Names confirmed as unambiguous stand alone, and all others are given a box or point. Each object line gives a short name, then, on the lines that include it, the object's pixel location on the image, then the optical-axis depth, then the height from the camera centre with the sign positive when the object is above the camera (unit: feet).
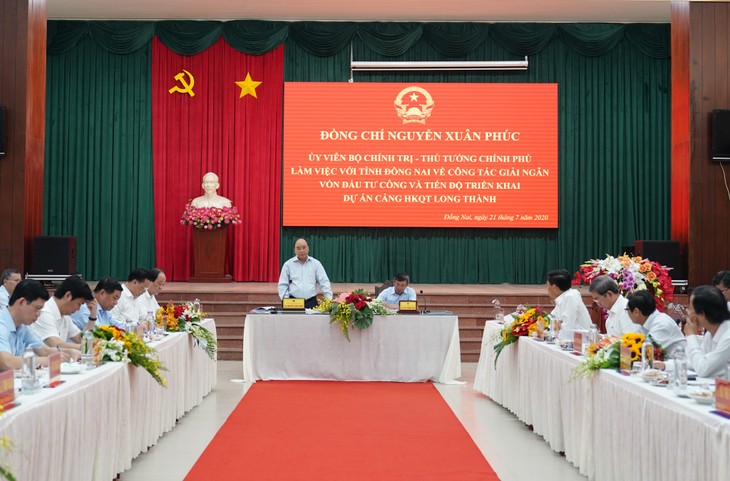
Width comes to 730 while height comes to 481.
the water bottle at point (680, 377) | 11.56 -1.77
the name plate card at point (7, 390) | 9.76 -1.71
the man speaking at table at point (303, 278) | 28.53 -0.81
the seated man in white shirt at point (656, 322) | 15.15 -1.25
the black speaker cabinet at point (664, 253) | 33.45 +0.20
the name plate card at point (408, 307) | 26.35 -1.70
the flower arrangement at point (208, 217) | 39.68 +1.93
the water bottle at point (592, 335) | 15.96 -1.59
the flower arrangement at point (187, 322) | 20.62 -1.80
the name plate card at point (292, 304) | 26.50 -1.63
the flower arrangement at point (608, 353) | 13.48 -1.71
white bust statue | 40.81 +3.05
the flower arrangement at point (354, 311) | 25.57 -1.79
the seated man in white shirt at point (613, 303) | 18.35 -1.07
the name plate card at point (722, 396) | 9.92 -1.76
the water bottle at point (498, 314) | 23.72 -1.75
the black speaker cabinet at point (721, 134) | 33.06 +5.23
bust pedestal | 40.14 +0.06
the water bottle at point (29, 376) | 11.02 -1.73
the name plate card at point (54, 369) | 11.67 -1.73
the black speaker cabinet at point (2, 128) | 31.73 +5.09
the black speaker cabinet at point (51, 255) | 32.55 -0.03
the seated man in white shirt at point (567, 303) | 20.56 -1.22
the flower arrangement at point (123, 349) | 14.39 -1.77
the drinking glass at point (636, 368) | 13.12 -1.84
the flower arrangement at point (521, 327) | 20.29 -1.82
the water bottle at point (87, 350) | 13.69 -1.68
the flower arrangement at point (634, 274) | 24.25 -0.52
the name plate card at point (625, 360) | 13.42 -1.76
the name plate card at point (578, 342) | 16.10 -1.75
